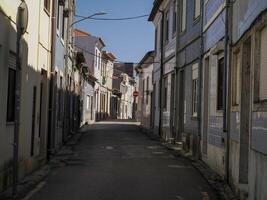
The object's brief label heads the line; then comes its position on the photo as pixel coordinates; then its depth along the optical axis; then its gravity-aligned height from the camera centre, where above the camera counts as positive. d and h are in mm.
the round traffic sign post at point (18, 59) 8961 +908
